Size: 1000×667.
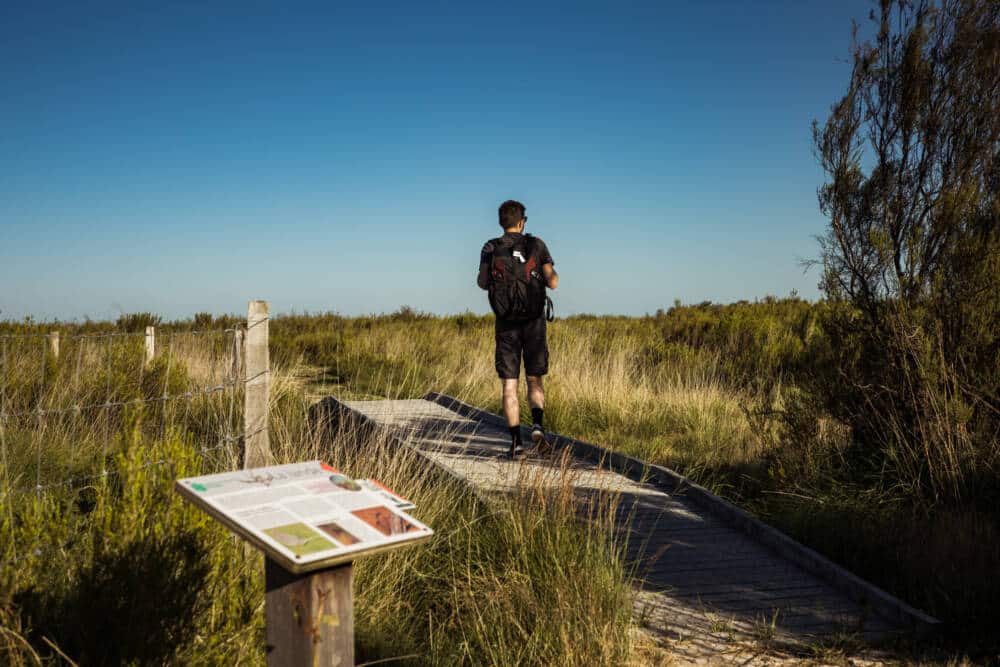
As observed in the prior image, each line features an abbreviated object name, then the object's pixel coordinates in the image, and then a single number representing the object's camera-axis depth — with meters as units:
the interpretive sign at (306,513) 1.98
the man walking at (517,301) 7.07
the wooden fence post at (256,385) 4.98
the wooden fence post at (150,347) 10.92
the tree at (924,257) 5.85
